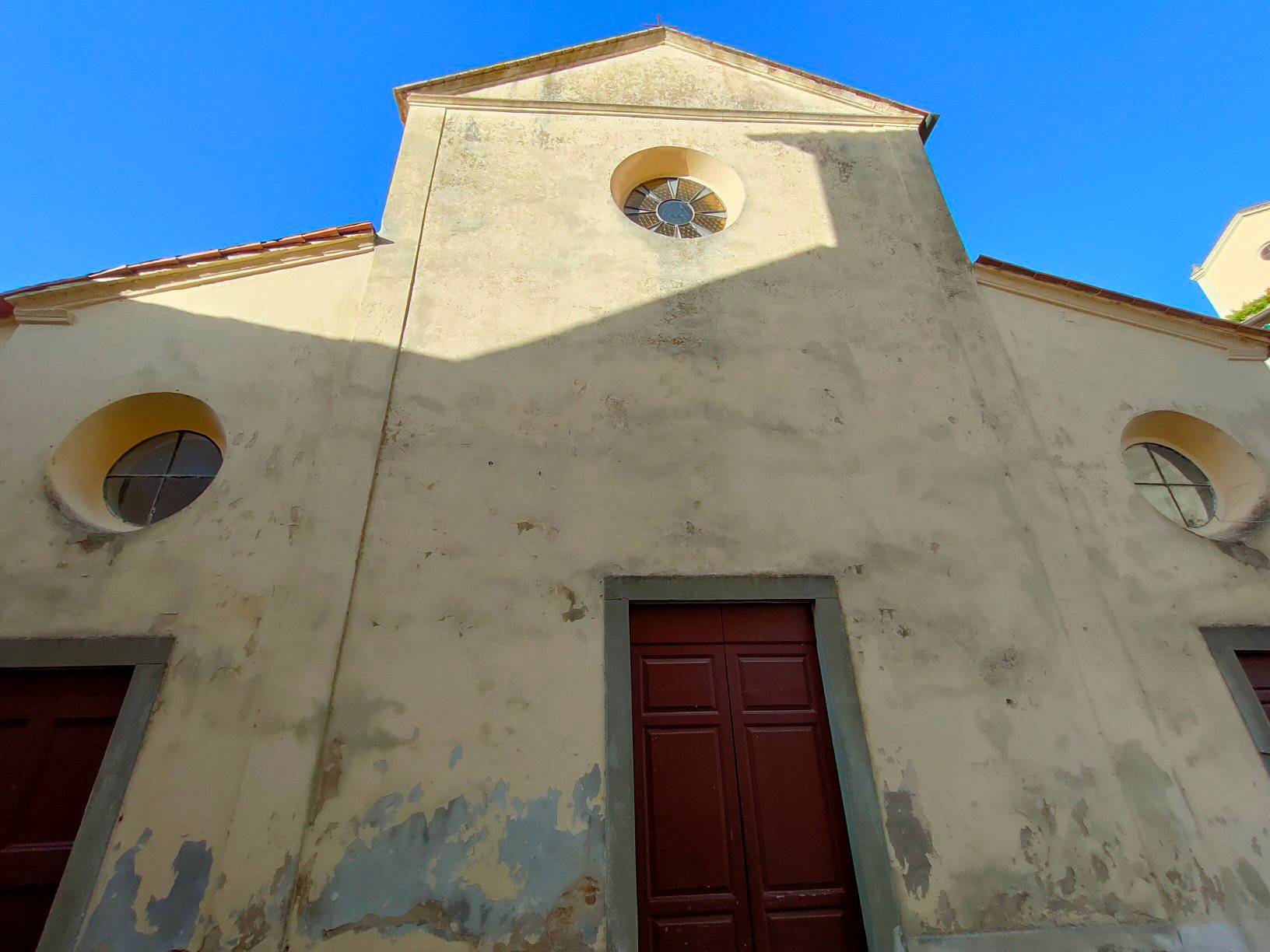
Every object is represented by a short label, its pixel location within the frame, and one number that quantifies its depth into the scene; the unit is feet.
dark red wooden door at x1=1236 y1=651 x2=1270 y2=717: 15.06
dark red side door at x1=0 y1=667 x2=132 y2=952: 11.32
